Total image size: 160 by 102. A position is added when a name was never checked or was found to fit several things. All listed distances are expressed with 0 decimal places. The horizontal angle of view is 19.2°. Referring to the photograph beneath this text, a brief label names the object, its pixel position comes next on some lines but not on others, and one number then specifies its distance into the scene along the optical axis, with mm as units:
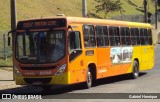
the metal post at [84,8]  27406
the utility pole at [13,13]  21359
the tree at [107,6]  77375
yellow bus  16875
